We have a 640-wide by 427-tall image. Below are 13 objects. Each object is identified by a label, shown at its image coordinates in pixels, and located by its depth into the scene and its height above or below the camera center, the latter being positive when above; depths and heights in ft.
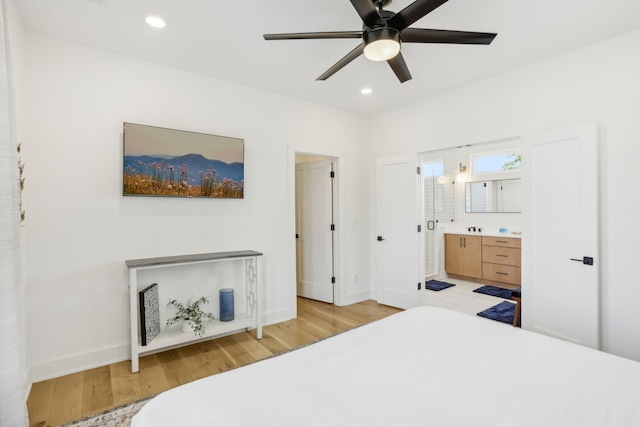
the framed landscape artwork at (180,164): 9.09 +1.62
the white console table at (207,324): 8.36 -3.04
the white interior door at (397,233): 13.21 -0.86
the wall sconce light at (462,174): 19.52 +2.48
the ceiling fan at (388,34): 5.56 +3.57
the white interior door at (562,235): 8.41 -0.62
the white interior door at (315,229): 14.46 -0.75
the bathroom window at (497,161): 17.66 +3.08
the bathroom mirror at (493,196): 17.67 +1.05
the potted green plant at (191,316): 9.43 -3.20
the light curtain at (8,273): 4.45 -0.86
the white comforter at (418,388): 3.34 -2.17
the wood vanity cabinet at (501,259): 15.94 -2.44
